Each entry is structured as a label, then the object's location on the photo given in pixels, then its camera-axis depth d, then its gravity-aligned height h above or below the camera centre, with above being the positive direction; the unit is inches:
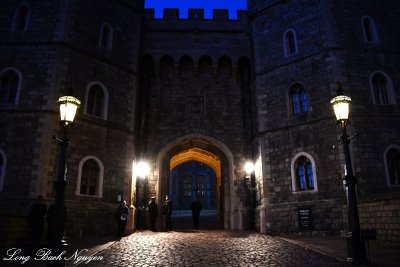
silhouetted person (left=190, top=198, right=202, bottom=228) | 641.0 +8.2
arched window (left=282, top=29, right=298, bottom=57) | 609.3 +319.1
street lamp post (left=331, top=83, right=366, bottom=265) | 259.1 +13.8
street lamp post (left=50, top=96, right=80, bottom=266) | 230.5 +28.2
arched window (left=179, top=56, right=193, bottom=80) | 711.1 +316.6
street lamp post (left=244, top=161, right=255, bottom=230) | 625.0 +51.7
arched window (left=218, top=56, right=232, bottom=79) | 714.8 +317.3
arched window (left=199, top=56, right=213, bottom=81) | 711.7 +316.4
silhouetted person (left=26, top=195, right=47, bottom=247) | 338.4 -5.2
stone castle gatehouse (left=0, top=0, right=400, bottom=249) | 488.7 +195.2
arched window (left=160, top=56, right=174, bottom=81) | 708.0 +315.4
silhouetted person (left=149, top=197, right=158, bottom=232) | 569.9 +4.2
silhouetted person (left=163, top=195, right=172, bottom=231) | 578.2 +5.9
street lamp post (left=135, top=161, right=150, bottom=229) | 611.8 +36.6
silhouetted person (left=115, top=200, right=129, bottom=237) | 483.5 -2.1
